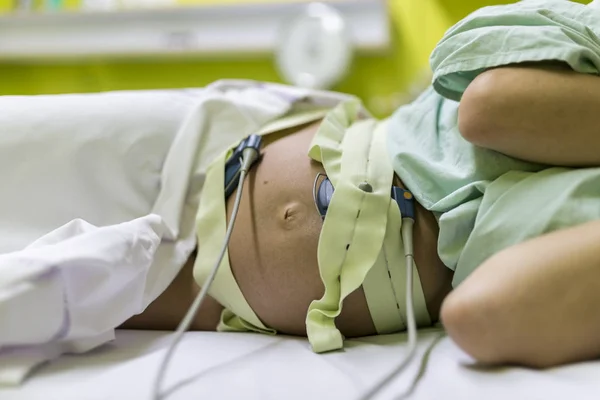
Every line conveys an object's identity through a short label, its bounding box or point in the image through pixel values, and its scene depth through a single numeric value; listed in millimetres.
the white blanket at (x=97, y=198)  516
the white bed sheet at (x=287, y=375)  438
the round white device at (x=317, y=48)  1707
